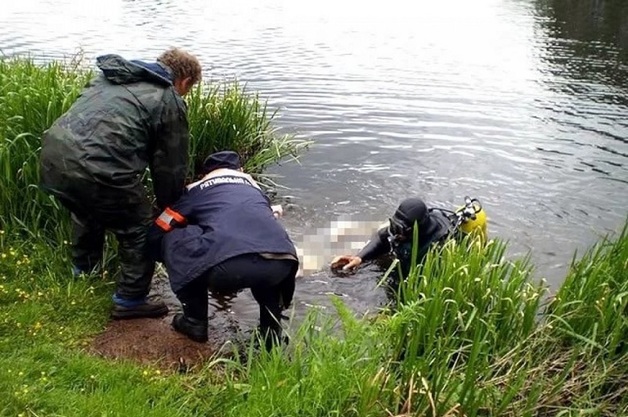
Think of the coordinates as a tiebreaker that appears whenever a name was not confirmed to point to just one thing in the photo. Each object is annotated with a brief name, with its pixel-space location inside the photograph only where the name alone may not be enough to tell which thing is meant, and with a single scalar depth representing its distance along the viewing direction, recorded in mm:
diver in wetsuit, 6008
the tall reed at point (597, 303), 4090
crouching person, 4387
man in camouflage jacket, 4473
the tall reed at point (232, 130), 7969
